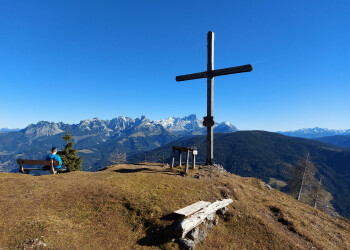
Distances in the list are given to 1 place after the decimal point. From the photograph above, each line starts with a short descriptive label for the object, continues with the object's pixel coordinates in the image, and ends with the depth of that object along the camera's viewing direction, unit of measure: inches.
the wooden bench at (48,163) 556.7
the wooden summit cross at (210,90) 674.2
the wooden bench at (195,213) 303.3
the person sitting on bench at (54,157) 585.3
